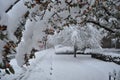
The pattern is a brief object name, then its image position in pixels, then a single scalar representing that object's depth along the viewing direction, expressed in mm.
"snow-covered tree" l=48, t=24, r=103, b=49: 13479
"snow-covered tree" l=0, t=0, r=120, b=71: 1145
